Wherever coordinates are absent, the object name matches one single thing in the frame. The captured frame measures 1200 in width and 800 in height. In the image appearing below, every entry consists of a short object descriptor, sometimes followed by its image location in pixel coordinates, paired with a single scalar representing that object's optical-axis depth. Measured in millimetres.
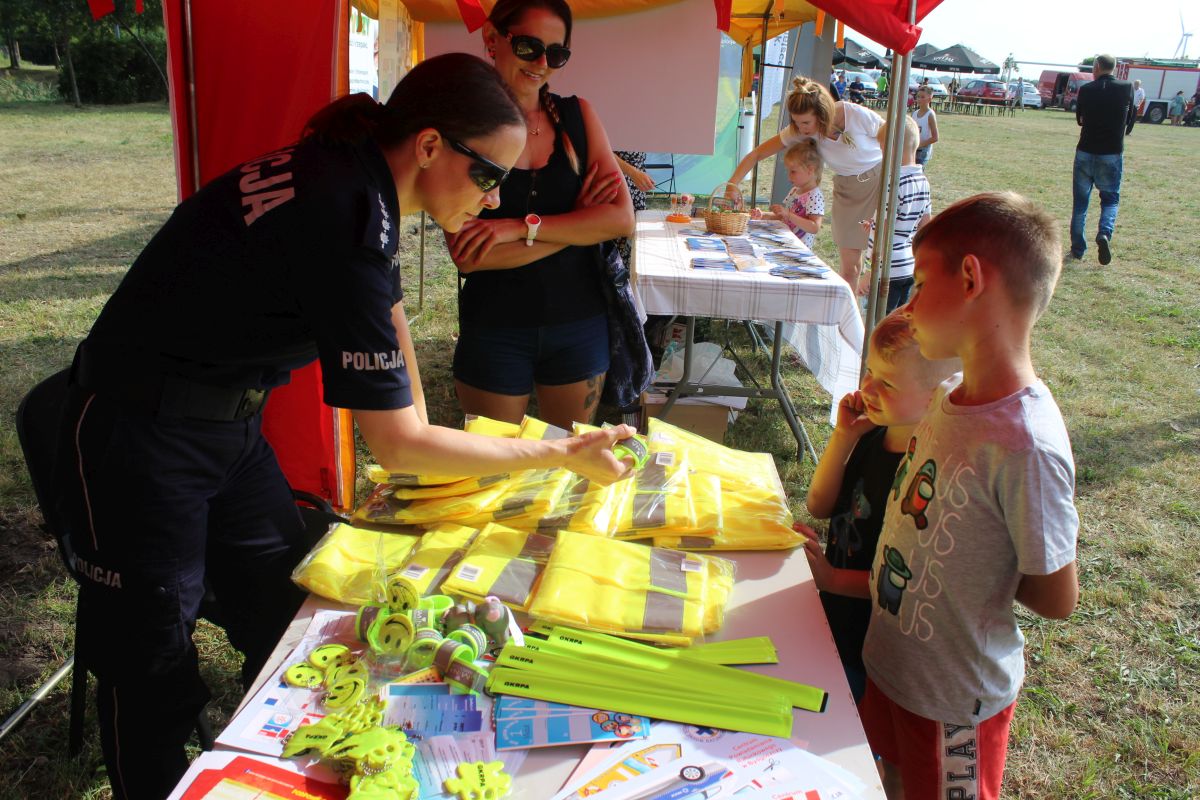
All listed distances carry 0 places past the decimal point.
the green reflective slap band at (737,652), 1349
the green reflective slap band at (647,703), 1190
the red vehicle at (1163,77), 31375
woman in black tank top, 2295
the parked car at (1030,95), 35403
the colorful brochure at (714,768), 1073
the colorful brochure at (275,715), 1144
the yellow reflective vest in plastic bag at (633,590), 1389
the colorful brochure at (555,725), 1148
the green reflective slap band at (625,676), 1236
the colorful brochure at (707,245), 4098
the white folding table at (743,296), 3424
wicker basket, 4430
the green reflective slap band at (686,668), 1264
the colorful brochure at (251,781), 1053
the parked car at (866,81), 26436
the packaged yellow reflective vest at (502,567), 1448
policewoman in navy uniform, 1312
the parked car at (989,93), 33781
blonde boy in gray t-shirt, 1267
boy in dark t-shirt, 1629
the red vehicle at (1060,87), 34219
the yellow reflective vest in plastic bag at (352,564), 1466
